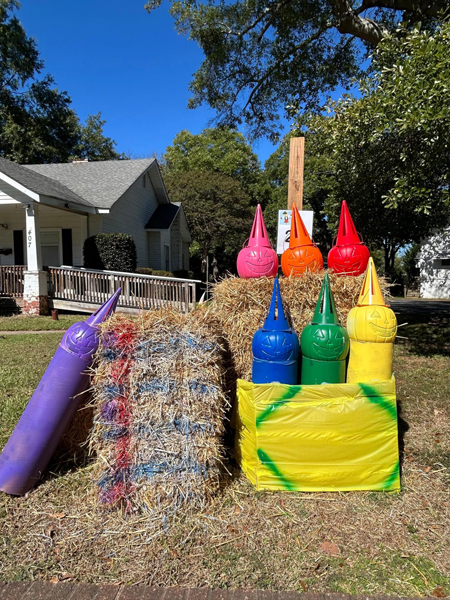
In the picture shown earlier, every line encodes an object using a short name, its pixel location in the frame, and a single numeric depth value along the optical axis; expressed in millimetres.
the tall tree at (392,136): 5078
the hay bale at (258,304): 3850
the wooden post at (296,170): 4863
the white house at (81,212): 12320
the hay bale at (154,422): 2729
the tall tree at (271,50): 10172
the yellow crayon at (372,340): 3262
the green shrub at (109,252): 13641
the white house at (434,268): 26328
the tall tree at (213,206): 24391
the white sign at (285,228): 4645
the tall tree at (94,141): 32625
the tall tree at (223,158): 31344
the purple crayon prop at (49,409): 2928
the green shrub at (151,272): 15917
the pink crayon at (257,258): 4012
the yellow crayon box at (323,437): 2979
